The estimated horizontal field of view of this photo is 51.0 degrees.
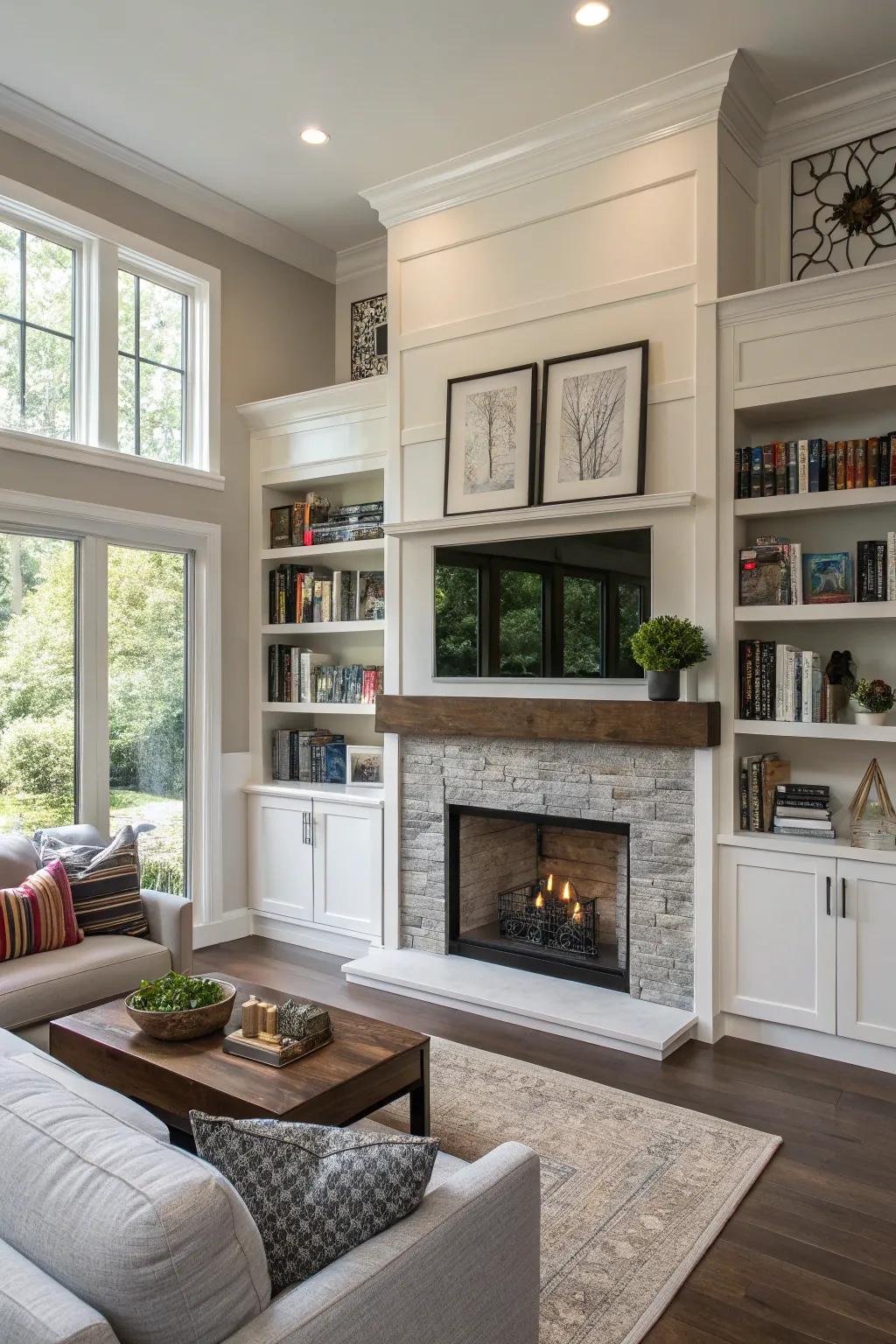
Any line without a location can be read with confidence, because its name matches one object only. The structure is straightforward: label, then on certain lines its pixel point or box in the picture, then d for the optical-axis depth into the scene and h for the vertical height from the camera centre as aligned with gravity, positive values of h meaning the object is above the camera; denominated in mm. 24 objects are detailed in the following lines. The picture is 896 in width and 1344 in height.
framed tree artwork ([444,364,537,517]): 3957 +1001
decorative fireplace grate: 4074 -1102
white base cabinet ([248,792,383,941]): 4520 -954
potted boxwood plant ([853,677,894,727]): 3309 -99
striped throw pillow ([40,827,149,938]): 3508 -813
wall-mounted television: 3742 +283
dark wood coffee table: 2174 -977
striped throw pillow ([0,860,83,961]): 3221 -857
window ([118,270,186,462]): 4480 +1491
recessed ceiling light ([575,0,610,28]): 3168 +2252
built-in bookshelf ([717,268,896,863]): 3324 +610
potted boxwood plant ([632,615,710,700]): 3443 +101
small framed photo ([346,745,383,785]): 4793 -472
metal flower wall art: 3629 +1841
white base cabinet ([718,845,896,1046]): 3250 -965
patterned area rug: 2111 -1383
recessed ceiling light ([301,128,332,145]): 4008 +2311
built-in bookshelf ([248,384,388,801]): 4754 +576
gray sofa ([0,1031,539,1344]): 1085 -718
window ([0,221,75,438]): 4000 +1477
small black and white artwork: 5160 +1888
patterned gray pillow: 1308 -726
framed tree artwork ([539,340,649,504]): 3695 +999
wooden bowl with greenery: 2430 -879
